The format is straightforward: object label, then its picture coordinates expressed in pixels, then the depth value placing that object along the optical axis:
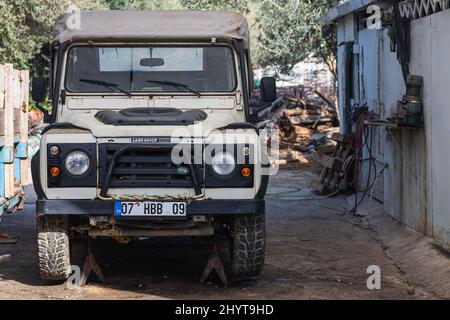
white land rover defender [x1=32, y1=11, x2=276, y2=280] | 10.37
